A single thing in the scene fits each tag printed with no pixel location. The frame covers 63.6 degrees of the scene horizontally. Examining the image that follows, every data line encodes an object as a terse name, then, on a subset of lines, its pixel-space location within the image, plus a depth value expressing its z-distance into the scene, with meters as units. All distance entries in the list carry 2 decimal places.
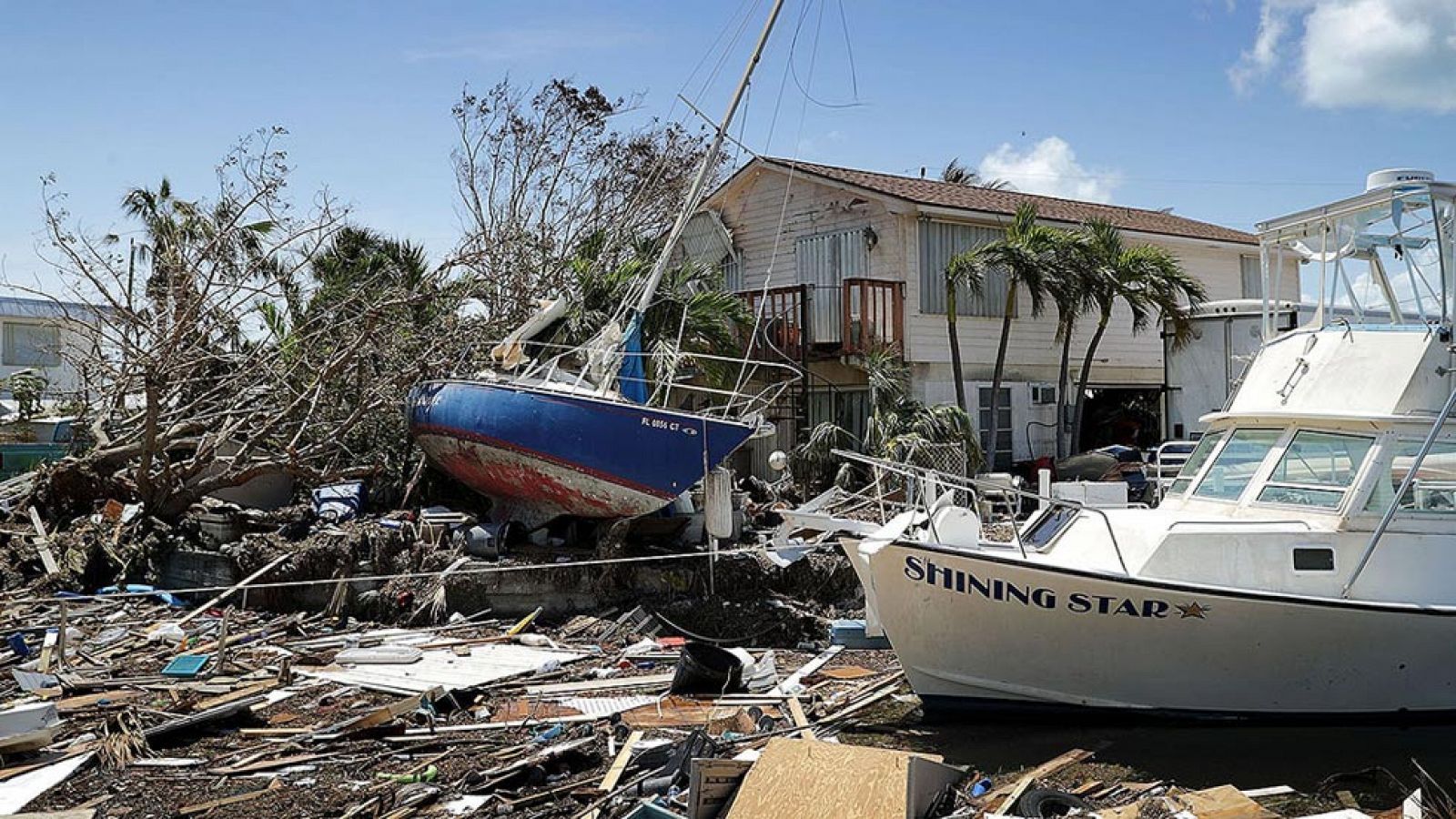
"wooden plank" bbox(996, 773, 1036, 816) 7.09
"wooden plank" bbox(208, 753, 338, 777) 7.87
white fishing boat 8.59
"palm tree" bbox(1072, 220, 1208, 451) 18.92
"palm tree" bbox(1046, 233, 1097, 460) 18.48
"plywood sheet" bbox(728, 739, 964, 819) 6.39
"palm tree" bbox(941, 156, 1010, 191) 30.03
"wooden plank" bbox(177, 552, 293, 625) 11.99
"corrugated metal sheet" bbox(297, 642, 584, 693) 10.09
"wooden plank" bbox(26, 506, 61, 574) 14.29
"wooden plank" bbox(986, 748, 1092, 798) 7.83
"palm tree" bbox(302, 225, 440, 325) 17.50
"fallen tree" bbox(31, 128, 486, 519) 14.95
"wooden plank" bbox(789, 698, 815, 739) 8.48
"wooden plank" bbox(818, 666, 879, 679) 10.66
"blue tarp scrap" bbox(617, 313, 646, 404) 14.60
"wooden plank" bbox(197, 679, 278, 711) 9.26
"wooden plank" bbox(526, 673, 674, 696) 10.01
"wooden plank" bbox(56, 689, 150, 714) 9.20
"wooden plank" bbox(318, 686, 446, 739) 8.60
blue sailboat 13.14
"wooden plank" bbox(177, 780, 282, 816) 7.07
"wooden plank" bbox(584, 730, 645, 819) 7.33
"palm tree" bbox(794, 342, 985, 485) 16.94
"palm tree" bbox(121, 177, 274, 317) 14.75
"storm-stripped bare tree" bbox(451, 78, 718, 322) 22.48
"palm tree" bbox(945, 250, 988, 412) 18.11
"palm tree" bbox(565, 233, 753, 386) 17.02
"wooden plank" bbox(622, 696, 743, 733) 8.84
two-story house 19.91
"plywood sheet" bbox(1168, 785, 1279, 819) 6.85
